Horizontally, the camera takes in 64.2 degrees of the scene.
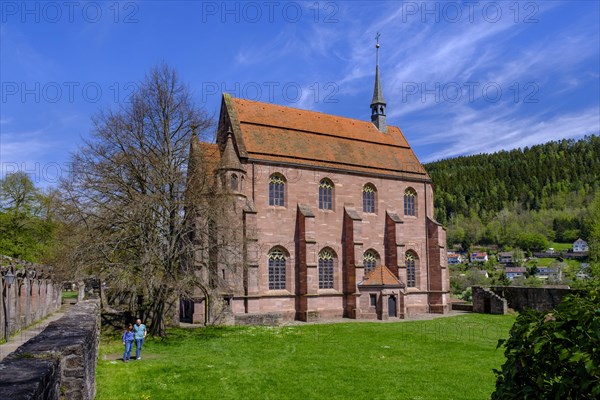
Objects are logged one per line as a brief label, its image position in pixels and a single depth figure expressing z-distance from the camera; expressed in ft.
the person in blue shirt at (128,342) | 58.59
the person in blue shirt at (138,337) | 60.59
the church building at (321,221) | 105.81
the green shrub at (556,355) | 15.92
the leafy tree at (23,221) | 153.08
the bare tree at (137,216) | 74.38
